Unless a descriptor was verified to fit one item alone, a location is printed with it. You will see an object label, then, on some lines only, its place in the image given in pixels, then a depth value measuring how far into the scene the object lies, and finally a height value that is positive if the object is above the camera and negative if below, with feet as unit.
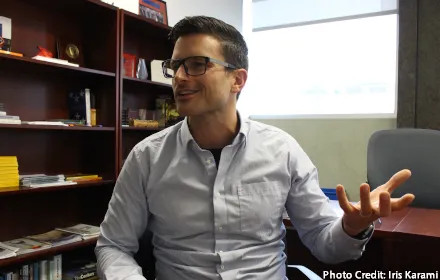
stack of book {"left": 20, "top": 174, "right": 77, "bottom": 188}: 7.52 -1.01
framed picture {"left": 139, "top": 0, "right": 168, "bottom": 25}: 10.52 +3.41
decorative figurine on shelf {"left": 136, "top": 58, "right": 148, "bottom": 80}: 10.25 +1.62
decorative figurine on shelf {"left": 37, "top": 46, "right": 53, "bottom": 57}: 7.98 +1.63
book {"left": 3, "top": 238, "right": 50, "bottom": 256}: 7.27 -2.26
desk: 4.53 -1.44
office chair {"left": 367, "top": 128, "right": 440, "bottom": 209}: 7.65 -0.56
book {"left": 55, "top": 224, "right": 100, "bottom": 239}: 8.37 -2.23
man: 3.98 -0.67
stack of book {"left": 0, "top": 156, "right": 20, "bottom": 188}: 7.19 -0.79
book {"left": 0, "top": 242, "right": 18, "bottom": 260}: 6.92 -2.23
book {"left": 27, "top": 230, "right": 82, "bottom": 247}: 7.82 -2.26
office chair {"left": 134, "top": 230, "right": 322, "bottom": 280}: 4.21 -1.40
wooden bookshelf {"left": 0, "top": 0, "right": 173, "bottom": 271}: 7.89 +0.50
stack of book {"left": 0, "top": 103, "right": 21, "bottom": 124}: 7.08 +0.21
